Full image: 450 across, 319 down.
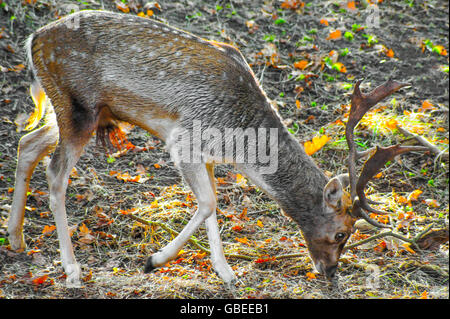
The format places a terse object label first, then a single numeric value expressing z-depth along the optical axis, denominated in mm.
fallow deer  9961
